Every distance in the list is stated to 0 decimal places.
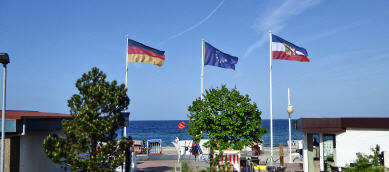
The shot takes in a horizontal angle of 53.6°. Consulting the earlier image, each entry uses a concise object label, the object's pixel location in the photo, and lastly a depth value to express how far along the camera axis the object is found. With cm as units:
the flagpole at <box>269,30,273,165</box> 2245
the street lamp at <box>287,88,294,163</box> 2184
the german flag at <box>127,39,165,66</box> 1944
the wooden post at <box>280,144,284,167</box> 1964
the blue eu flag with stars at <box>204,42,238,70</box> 2344
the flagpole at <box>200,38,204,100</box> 2384
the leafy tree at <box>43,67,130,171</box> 1258
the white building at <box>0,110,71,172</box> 1218
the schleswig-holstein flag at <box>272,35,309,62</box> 2228
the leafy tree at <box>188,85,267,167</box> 1889
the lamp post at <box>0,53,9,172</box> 1030
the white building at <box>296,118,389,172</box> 1559
